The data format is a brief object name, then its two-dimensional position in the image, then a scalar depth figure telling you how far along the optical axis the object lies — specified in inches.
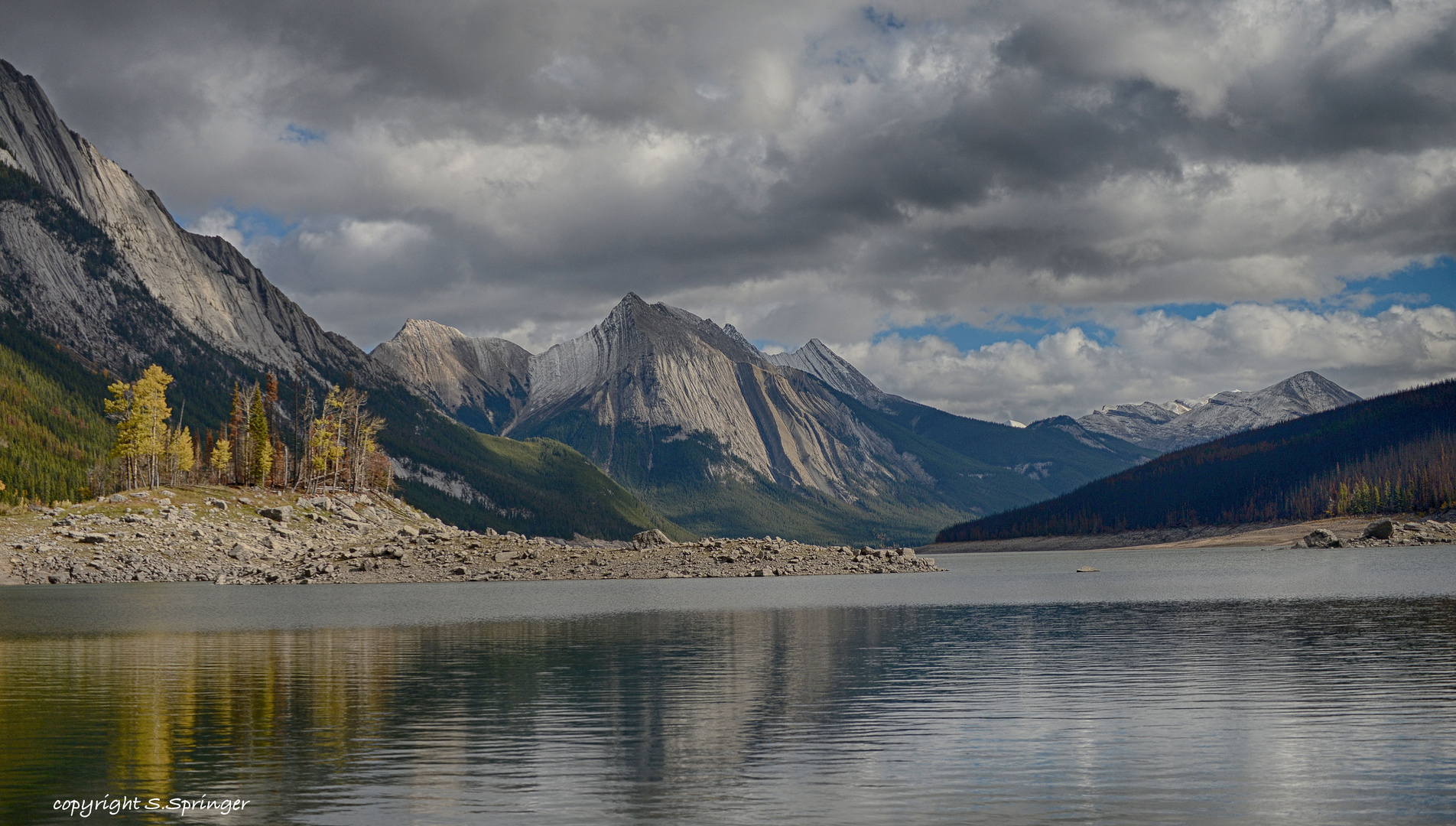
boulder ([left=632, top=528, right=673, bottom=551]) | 7180.1
